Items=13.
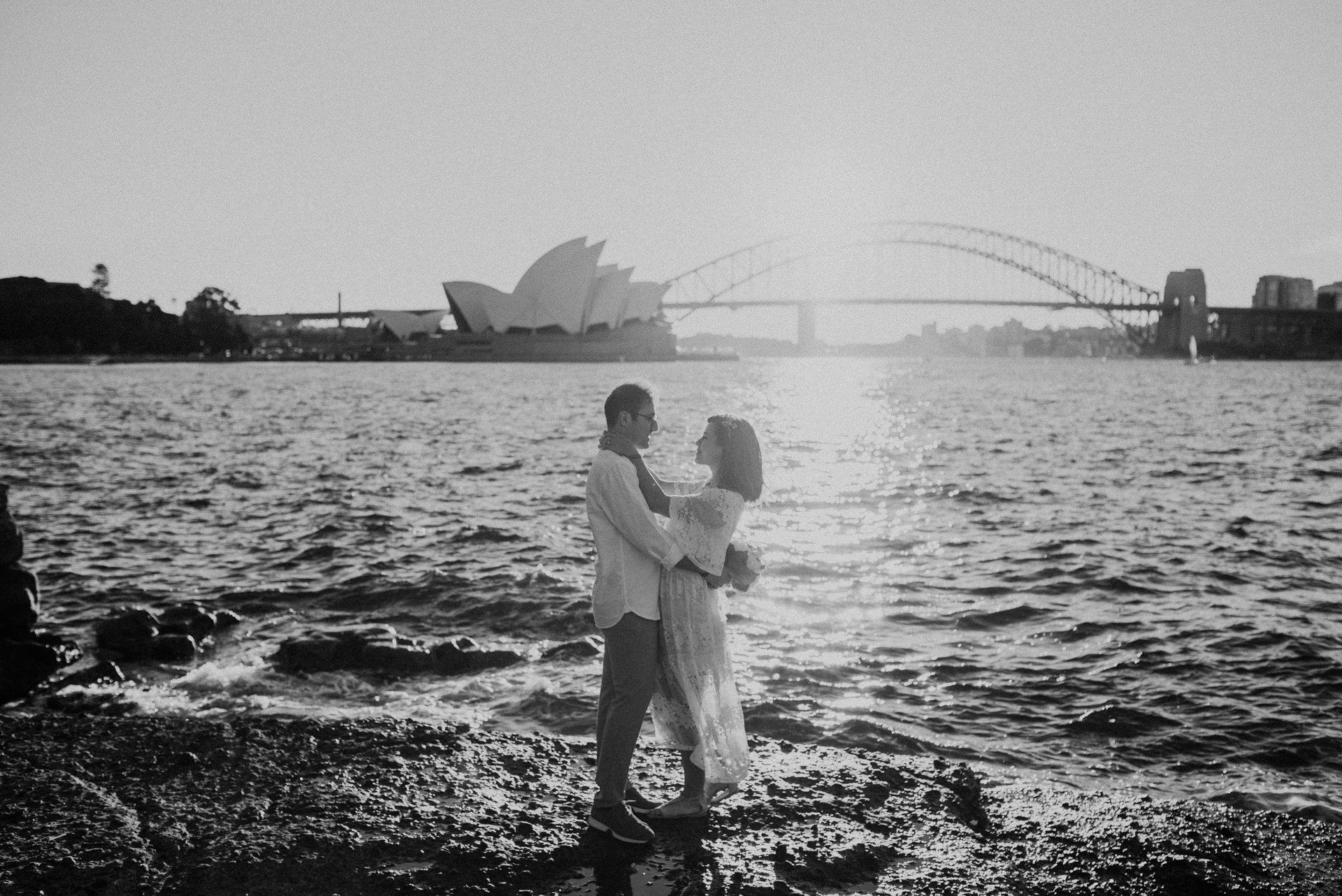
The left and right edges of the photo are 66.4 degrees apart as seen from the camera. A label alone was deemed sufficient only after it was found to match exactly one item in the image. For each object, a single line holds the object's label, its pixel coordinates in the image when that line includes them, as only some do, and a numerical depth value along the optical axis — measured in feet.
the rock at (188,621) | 21.98
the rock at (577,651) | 20.83
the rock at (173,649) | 20.39
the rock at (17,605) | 20.21
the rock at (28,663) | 17.90
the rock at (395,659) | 19.67
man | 10.09
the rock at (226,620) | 23.15
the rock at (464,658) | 19.81
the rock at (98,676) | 18.69
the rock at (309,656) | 19.53
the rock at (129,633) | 20.67
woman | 10.27
